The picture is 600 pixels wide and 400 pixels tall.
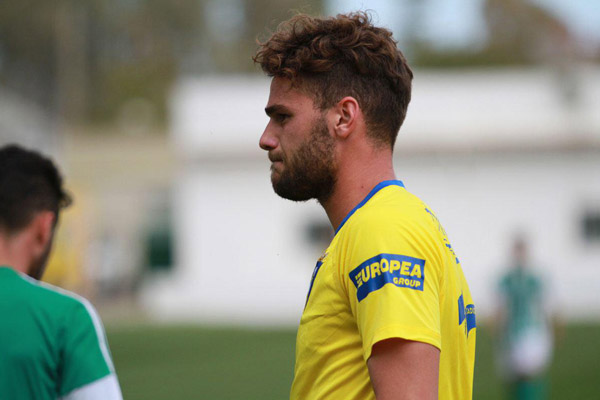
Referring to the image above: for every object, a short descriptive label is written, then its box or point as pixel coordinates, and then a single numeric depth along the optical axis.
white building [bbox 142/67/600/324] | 29.73
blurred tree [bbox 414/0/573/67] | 58.47
